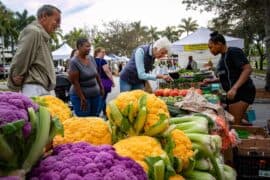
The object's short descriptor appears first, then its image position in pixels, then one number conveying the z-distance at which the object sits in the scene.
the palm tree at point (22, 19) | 62.72
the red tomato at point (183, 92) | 4.48
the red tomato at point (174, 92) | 4.53
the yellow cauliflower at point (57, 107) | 1.82
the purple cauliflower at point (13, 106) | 1.07
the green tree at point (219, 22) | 19.10
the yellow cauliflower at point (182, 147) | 1.66
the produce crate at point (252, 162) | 3.14
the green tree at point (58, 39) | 58.97
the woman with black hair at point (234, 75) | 4.30
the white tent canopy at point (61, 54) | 25.53
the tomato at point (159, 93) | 4.77
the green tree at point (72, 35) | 61.81
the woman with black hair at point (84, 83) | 4.73
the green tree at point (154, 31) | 72.80
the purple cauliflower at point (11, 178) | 1.04
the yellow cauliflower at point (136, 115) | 1.70
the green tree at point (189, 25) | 77.62
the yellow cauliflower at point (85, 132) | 1.59
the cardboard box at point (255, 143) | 3.27
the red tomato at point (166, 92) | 4.64
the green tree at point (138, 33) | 49.52
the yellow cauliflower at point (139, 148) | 1.45
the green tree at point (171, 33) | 74.90
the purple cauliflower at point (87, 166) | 1.14
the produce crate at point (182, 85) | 6.17
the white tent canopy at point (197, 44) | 15.41
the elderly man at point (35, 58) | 3.07
